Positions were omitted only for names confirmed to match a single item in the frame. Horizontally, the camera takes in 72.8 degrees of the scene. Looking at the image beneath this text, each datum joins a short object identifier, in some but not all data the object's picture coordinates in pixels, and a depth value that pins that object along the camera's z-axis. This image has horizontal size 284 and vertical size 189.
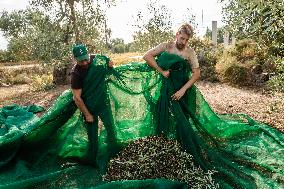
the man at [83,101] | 2.42
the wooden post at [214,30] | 11.65
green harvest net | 2.55
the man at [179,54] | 2.55
